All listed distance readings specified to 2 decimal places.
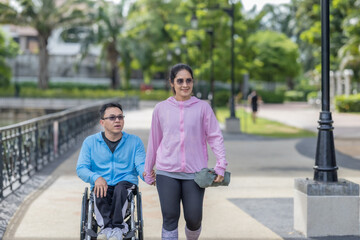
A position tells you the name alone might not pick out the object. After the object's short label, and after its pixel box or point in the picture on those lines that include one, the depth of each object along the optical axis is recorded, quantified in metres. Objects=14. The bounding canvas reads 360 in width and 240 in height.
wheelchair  4.59
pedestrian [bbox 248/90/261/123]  29.28
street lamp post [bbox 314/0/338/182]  6.62
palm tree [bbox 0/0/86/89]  52.59
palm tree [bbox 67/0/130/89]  57.00
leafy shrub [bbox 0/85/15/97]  57.25
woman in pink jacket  4.68
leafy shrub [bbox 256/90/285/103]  66.31
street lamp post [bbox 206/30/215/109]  29.04
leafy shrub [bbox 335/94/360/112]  39.94
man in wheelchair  4.59
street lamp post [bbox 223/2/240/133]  22.72
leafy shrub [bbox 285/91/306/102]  74.50
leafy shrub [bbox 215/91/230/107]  53.67
